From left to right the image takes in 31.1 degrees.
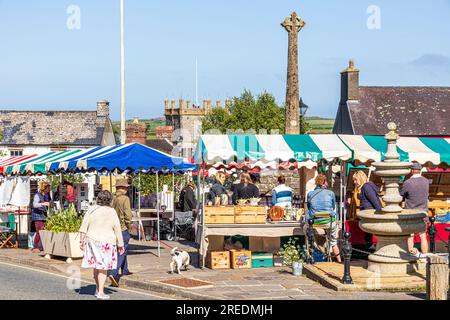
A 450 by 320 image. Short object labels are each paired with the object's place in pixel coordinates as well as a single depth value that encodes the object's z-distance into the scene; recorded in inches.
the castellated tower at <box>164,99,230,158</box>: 4584.2
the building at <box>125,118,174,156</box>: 1776.6
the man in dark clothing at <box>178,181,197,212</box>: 952.3
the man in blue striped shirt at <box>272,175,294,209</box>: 729.6
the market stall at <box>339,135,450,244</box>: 677.3
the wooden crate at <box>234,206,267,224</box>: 667.4
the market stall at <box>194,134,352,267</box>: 658.8
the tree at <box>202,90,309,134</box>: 3041.3
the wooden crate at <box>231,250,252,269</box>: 660.1
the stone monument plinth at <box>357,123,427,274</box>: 567.2
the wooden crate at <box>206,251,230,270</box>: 657.0
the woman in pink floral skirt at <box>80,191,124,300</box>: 500.1
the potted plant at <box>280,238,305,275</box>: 656.4
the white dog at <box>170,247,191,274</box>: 621.9
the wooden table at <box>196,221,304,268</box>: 659.4
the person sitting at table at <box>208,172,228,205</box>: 838.0
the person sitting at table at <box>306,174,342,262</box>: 652.1
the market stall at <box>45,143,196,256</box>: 754.2
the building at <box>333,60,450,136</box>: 2148.1
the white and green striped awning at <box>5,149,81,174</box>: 871.1
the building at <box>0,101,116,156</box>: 2706.7
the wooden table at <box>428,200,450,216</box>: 719.1
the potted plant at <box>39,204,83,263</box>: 747.4
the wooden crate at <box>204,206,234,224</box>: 666.2
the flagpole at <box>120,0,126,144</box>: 1406.3
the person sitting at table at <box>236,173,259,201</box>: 800.9
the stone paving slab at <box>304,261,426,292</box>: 527.5
